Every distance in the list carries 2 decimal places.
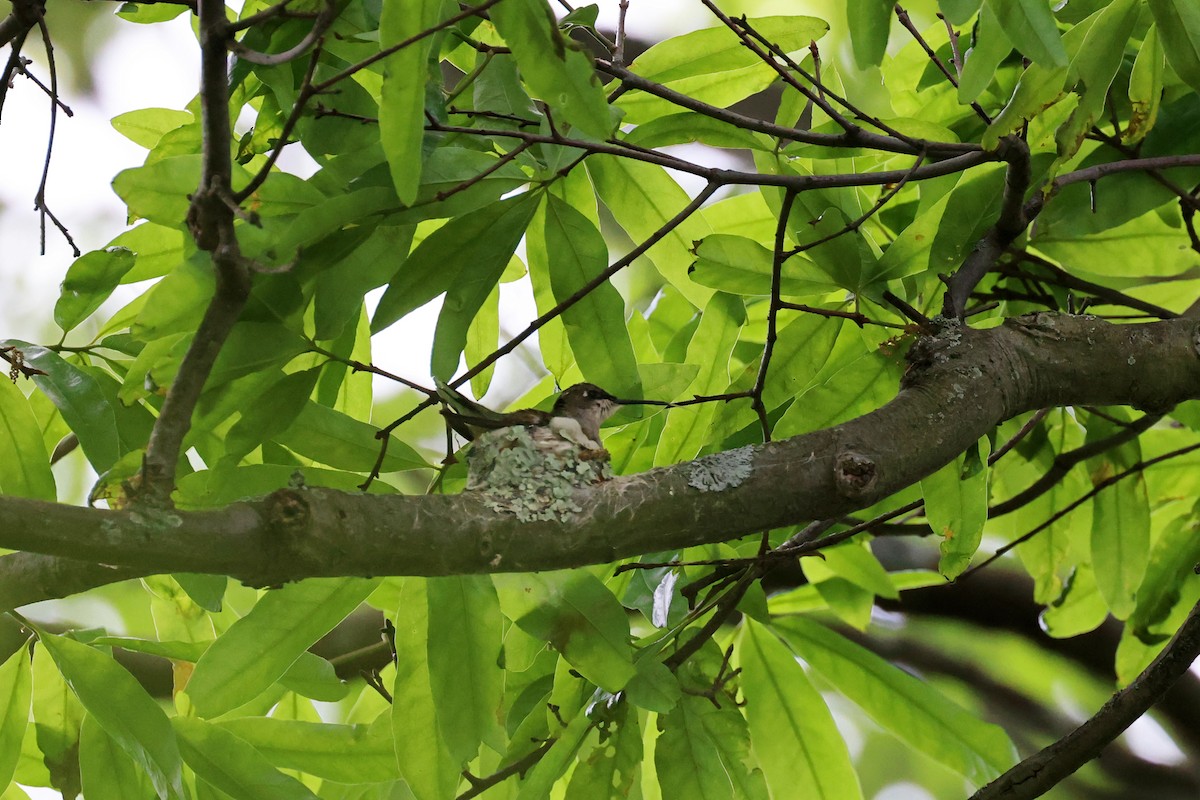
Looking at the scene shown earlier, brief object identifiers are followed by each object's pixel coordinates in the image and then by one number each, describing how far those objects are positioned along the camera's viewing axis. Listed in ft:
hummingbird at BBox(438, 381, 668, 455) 17.62
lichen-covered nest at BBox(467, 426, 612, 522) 17.48
